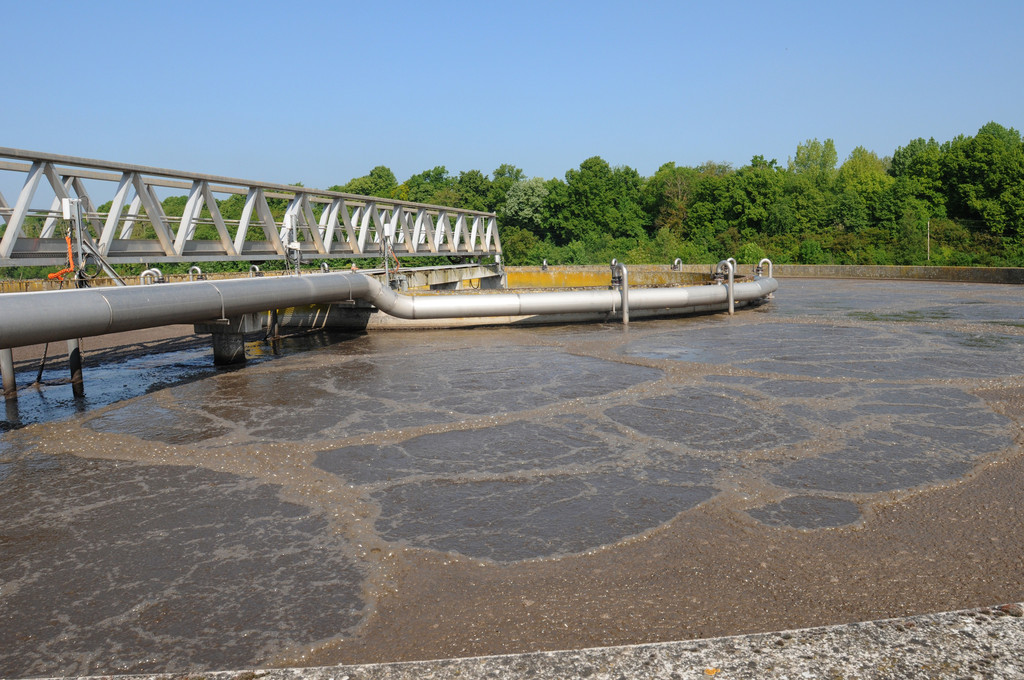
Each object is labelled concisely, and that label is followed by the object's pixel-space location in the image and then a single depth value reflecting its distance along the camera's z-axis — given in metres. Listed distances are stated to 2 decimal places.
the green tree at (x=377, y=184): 111.38
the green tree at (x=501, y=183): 101.19
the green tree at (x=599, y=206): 84.31
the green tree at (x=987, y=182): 58.12
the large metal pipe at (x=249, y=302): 8.27
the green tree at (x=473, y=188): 96.00
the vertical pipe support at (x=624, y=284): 19.39
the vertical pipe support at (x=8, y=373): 10.86
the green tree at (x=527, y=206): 89.06
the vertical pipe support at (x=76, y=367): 11.13
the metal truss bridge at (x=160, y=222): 10.38
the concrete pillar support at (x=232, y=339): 13.37
